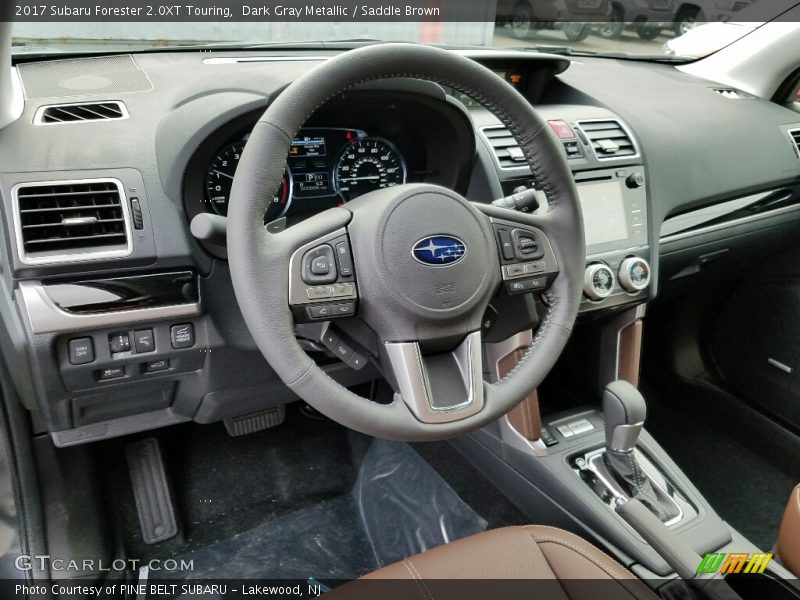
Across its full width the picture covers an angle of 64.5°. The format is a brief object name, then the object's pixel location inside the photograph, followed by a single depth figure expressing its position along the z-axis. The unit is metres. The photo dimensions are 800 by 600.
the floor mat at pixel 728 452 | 1.98
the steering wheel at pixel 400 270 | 0.93
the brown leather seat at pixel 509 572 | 1.11
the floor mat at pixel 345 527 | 1.81
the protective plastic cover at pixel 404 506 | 1.87
